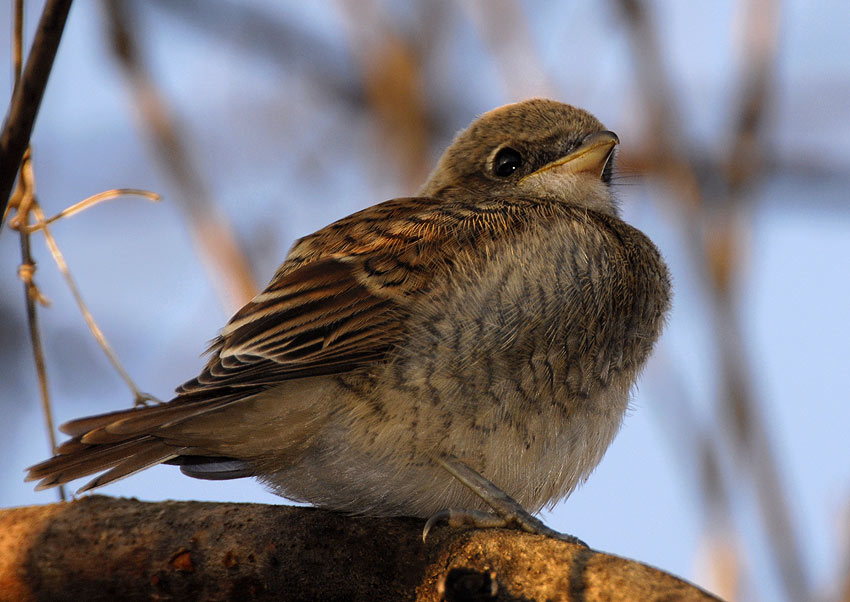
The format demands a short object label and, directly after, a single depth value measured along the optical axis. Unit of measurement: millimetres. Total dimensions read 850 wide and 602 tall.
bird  5977
